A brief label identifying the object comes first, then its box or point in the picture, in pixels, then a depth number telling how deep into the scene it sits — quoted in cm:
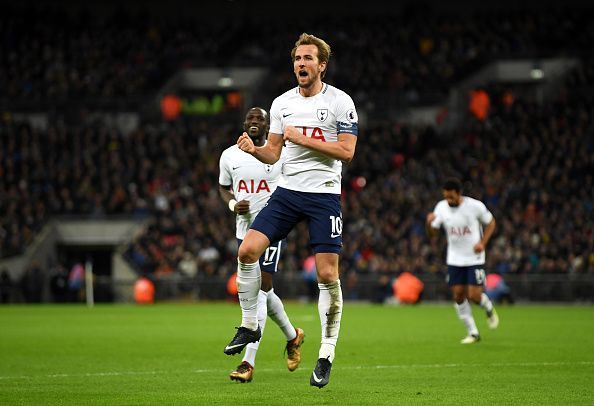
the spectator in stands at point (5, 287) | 4019
